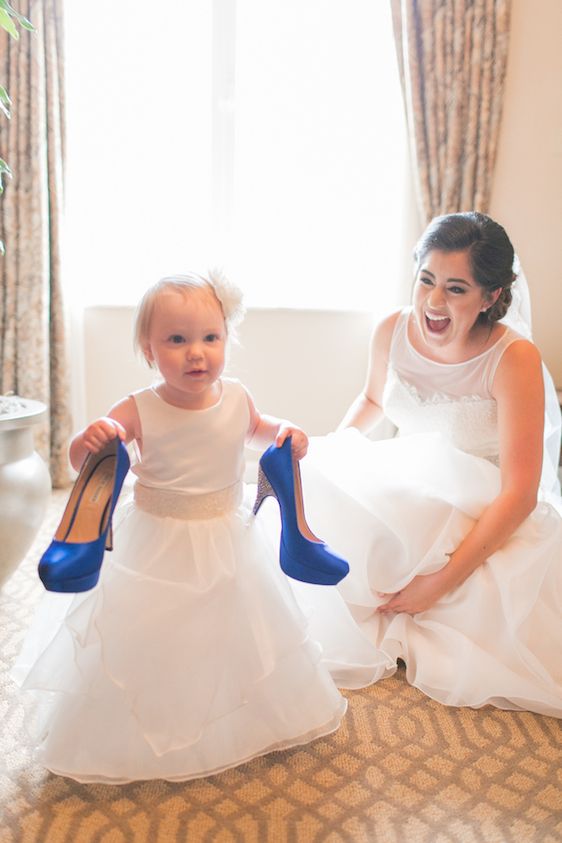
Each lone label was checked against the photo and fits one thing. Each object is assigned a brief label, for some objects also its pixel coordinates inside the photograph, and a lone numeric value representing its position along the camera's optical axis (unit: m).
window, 2.87
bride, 1.43
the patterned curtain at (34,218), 2.60
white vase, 1.63
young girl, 1.09
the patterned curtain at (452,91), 2.70
